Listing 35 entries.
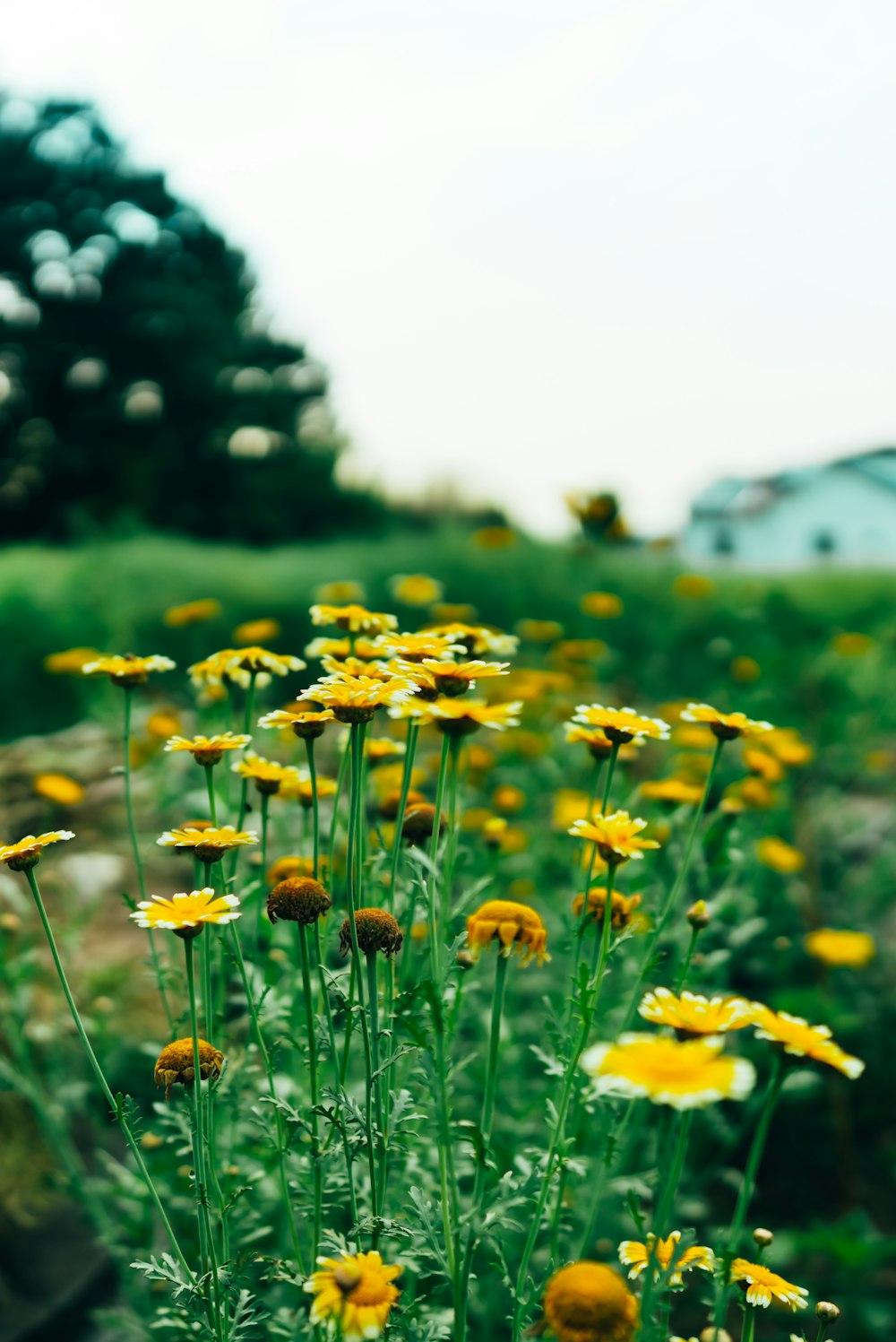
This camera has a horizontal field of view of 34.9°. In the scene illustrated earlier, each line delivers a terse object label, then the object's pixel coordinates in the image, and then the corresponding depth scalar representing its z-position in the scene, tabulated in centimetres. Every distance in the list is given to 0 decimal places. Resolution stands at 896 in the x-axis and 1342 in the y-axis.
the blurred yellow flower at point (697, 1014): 50
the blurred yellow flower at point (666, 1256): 56
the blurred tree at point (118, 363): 1566
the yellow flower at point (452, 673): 57
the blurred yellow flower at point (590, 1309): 44
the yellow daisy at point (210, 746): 59
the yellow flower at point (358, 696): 53
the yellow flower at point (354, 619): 71
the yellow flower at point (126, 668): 67
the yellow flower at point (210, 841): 55
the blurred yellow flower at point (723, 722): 62
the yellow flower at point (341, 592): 102
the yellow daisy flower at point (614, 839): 57
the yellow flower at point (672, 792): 85
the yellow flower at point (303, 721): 54
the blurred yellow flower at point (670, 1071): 43
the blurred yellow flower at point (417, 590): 112
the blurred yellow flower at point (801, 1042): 50
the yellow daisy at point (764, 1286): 53
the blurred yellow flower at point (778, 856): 114
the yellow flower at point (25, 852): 56
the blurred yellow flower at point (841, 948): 110
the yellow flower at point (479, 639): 69
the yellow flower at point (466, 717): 54
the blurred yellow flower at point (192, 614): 99
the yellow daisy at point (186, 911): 52
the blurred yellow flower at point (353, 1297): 49
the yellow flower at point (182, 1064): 54
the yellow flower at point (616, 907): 64
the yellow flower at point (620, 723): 59
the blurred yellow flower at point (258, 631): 94
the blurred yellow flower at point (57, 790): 95
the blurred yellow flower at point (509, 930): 54
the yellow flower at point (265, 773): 64
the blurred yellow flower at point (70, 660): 120
